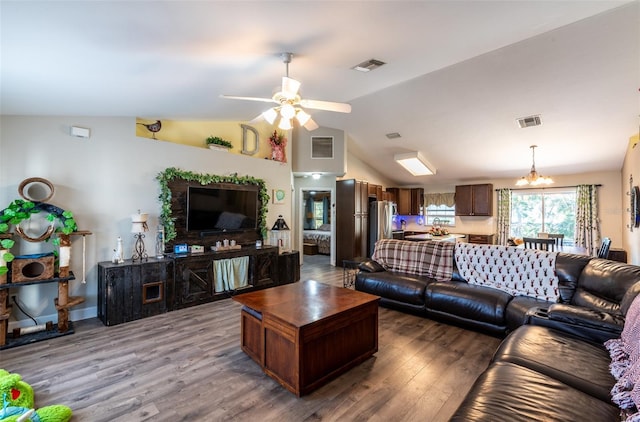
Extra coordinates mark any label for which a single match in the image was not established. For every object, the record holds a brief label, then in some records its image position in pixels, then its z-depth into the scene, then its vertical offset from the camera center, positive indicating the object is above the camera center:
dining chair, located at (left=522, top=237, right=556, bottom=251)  5.07 -0.55
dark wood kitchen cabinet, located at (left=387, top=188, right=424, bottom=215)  9.17 +0.39
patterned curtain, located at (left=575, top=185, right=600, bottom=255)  6.46 -0.16
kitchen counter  6.72 -0.60
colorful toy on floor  1.75 -1.24
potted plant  4.92 +1.18
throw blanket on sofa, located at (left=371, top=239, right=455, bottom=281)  4.05 -0.67
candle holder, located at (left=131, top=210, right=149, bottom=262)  3.83 -0.29
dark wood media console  3.53 -0.97
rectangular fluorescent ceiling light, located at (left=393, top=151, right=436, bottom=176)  6.92 +1.23
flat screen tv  4.58 +0.06
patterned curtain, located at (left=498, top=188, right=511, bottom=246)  7.72 -0.05
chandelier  5.33 +0.63
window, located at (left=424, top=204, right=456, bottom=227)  8.74 -0.06
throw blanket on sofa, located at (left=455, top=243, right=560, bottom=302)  3.30 -0.70
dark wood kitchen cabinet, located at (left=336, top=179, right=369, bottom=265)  7.17 -0.14
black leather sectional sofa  1.39 -0.91
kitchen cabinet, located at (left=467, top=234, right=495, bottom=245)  7.84 -0.71
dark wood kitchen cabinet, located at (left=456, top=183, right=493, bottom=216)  7.90 +0.34
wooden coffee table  2.20 -1.01
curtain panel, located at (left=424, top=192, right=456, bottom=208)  8.66 +0.41
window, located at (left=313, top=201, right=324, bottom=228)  9.68 -0.09
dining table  6.62 -0.86
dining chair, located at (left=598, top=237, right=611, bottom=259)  4.31 -0.55
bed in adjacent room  8.93 -0.81
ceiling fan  2.60 +1.05
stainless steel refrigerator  7.57 -0.25
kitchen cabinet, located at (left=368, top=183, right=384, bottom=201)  7.89 +0.57
